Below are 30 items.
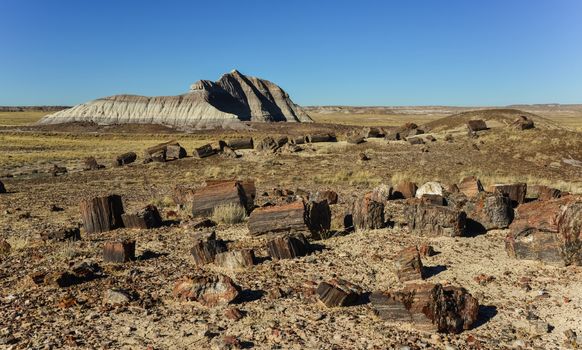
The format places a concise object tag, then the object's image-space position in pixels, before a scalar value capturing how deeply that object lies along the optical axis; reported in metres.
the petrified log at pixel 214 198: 12.84
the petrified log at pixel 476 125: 31.75
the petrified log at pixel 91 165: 29.33
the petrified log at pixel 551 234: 8.22
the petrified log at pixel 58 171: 27.14
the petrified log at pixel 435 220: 10.13
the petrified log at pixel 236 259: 8.52
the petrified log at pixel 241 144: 34.28
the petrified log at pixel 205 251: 8.84
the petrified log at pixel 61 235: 10.87
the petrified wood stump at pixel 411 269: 7.84
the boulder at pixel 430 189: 14.16
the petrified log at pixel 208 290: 6.95
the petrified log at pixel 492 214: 10.70
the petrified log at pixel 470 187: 14.30
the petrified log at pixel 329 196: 15.04
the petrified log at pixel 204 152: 31.72
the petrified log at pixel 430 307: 6.02
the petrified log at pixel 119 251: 9.04
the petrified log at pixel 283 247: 8.84
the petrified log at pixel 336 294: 6.76
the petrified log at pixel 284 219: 9.95
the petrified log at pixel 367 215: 10.84
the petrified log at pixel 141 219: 11.90
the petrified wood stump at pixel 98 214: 11.89
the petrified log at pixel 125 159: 30.56
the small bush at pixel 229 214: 12.30
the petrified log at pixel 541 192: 14.05
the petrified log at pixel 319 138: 35.06
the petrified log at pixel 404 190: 15.48
